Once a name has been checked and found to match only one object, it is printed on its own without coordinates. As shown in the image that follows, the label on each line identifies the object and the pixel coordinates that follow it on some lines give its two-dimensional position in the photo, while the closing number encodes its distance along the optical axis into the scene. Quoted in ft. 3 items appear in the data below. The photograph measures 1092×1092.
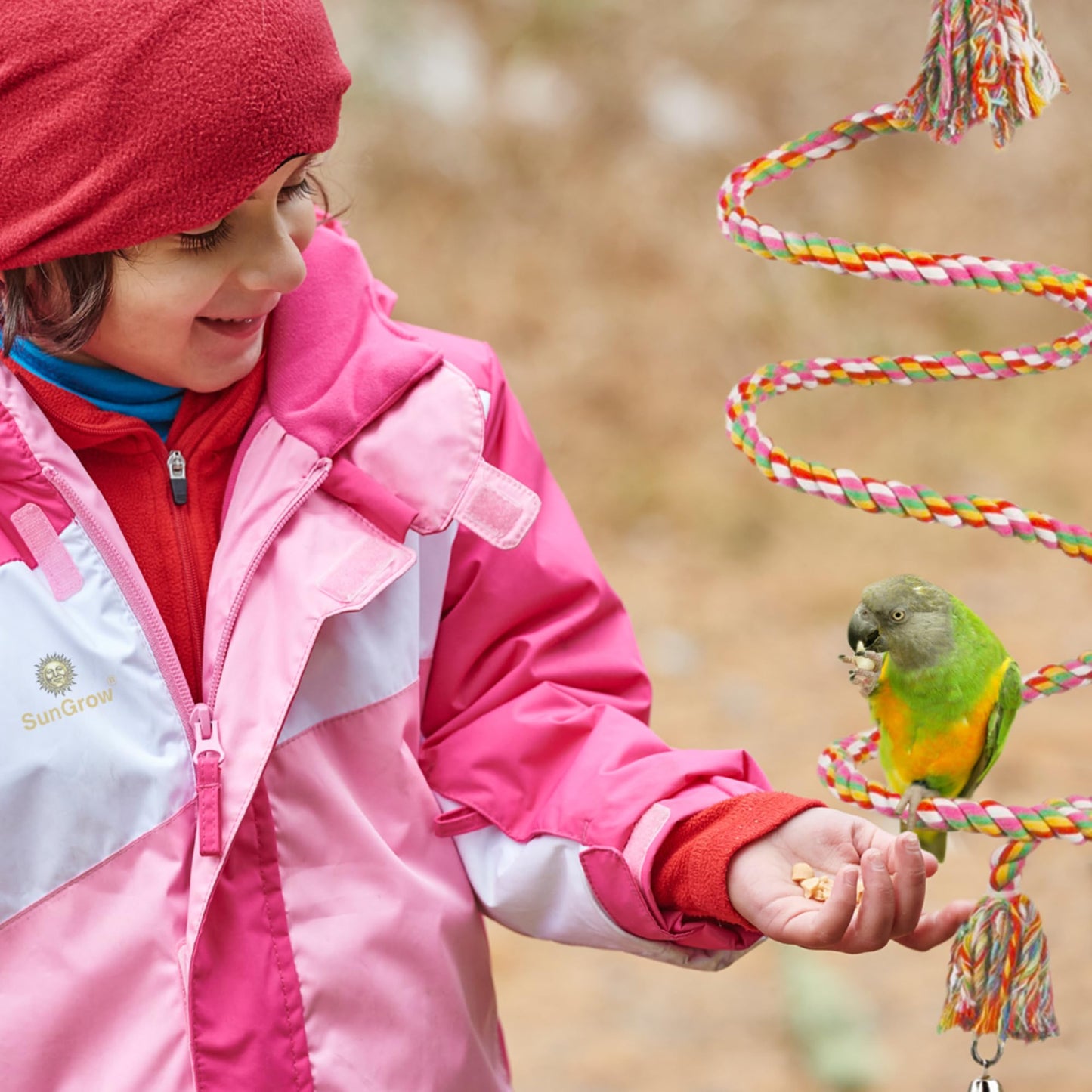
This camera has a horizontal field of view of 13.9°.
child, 6.98
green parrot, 7.22
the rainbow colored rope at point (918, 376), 6.94
